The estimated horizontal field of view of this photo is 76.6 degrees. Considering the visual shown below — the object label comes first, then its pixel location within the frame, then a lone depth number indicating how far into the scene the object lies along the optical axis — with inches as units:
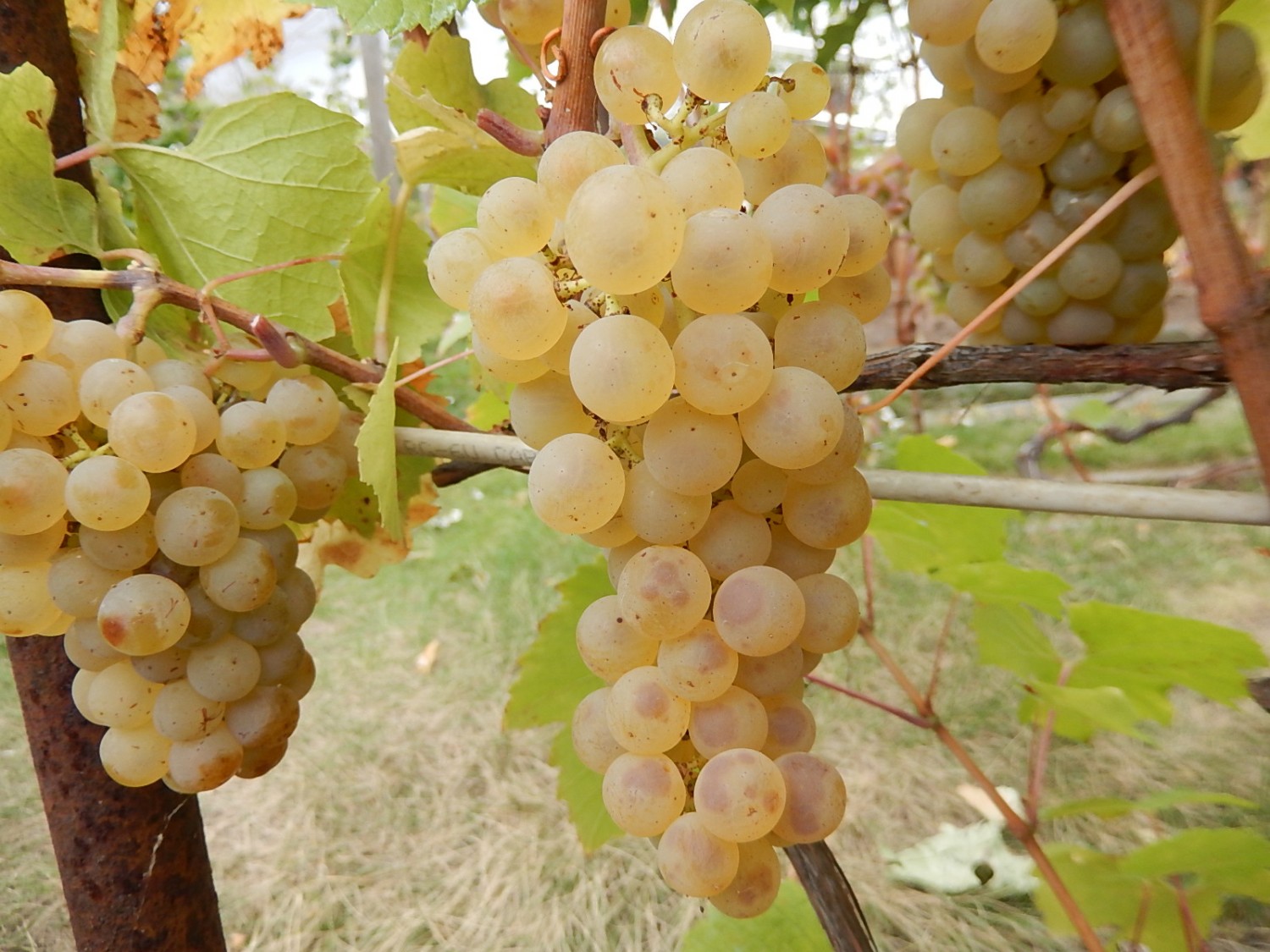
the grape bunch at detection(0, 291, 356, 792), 12.4
